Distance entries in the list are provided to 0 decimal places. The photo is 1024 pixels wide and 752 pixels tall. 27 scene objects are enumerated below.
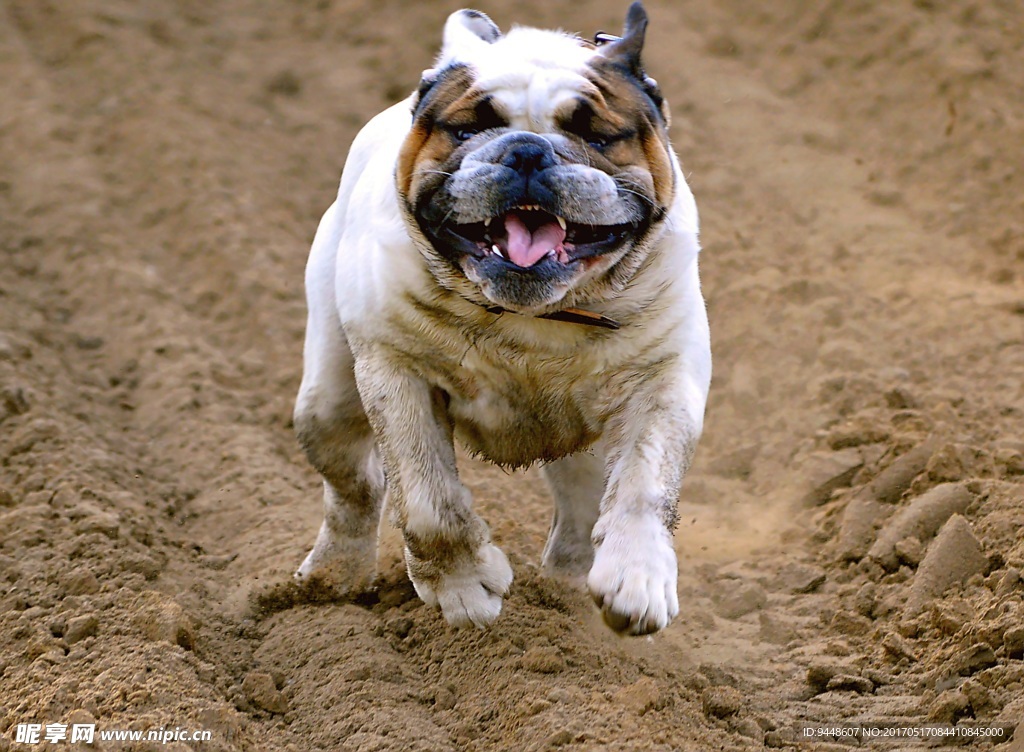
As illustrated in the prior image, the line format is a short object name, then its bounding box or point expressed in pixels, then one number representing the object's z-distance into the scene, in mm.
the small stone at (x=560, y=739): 8437
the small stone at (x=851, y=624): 11094
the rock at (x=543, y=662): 9625
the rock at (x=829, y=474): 13750
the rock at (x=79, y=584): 10719
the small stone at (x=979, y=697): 8961
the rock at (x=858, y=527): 12359
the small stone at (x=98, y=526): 11852
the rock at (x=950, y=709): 9039
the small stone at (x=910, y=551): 11547
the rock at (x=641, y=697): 9008
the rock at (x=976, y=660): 9477
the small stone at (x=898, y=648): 10289
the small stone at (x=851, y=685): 10008
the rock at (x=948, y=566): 10867
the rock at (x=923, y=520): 11812
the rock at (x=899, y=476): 12874
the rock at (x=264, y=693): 9547
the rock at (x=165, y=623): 9945
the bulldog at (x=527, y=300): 8437
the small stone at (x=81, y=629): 9867
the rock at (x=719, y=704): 9516
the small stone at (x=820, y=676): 10195
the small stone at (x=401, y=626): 10766
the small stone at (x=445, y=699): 9555
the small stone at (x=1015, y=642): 9398
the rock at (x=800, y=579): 12242
